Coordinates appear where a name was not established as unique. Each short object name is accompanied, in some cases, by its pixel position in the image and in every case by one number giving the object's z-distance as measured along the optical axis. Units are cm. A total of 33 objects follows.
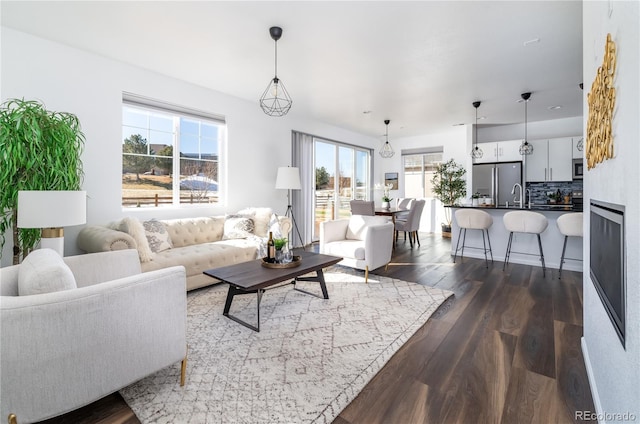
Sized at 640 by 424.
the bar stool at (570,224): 395
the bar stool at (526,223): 422
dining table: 613
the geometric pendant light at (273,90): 287
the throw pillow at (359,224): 434
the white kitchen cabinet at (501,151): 668
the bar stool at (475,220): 471
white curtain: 601
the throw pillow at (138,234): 311
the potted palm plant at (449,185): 755
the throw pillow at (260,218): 458
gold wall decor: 124
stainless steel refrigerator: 670
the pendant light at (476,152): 535
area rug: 162
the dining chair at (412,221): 599
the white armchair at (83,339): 123
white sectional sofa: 302
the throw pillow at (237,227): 431
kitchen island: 440
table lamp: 208
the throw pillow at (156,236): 346
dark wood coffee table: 242
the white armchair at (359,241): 387
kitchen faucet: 641
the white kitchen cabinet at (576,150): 607
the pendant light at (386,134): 659
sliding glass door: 698
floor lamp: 511
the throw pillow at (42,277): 139
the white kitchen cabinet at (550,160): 624
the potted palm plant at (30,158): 246
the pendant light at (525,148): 577
